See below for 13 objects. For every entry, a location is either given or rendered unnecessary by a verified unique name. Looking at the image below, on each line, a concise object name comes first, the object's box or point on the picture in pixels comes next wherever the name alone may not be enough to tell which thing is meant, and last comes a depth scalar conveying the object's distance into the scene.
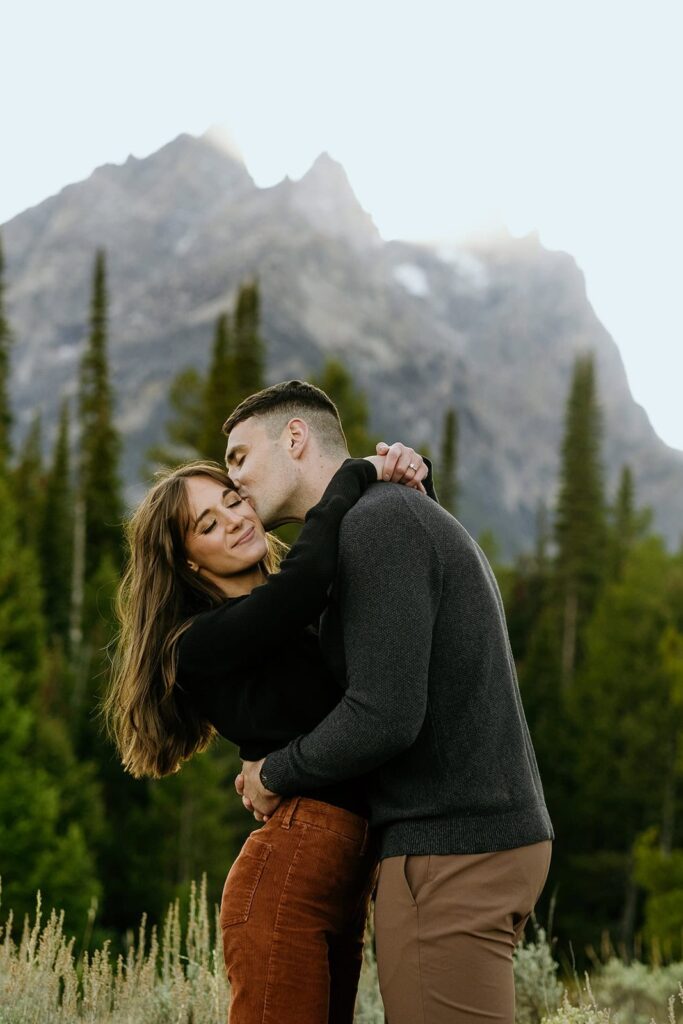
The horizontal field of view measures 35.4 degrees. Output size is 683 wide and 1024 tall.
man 3.07
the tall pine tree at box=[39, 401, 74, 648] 48.41
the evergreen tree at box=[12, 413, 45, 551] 46.10
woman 3.23
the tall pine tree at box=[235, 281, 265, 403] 42.50
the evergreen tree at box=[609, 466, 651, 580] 64.48
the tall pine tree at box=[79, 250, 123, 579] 51.34
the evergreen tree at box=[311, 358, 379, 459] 38.38
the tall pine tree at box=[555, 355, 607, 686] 52.94
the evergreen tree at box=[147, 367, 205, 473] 44.97
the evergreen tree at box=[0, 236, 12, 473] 46.80
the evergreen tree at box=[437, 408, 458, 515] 63.34
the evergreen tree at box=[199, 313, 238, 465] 39.50
